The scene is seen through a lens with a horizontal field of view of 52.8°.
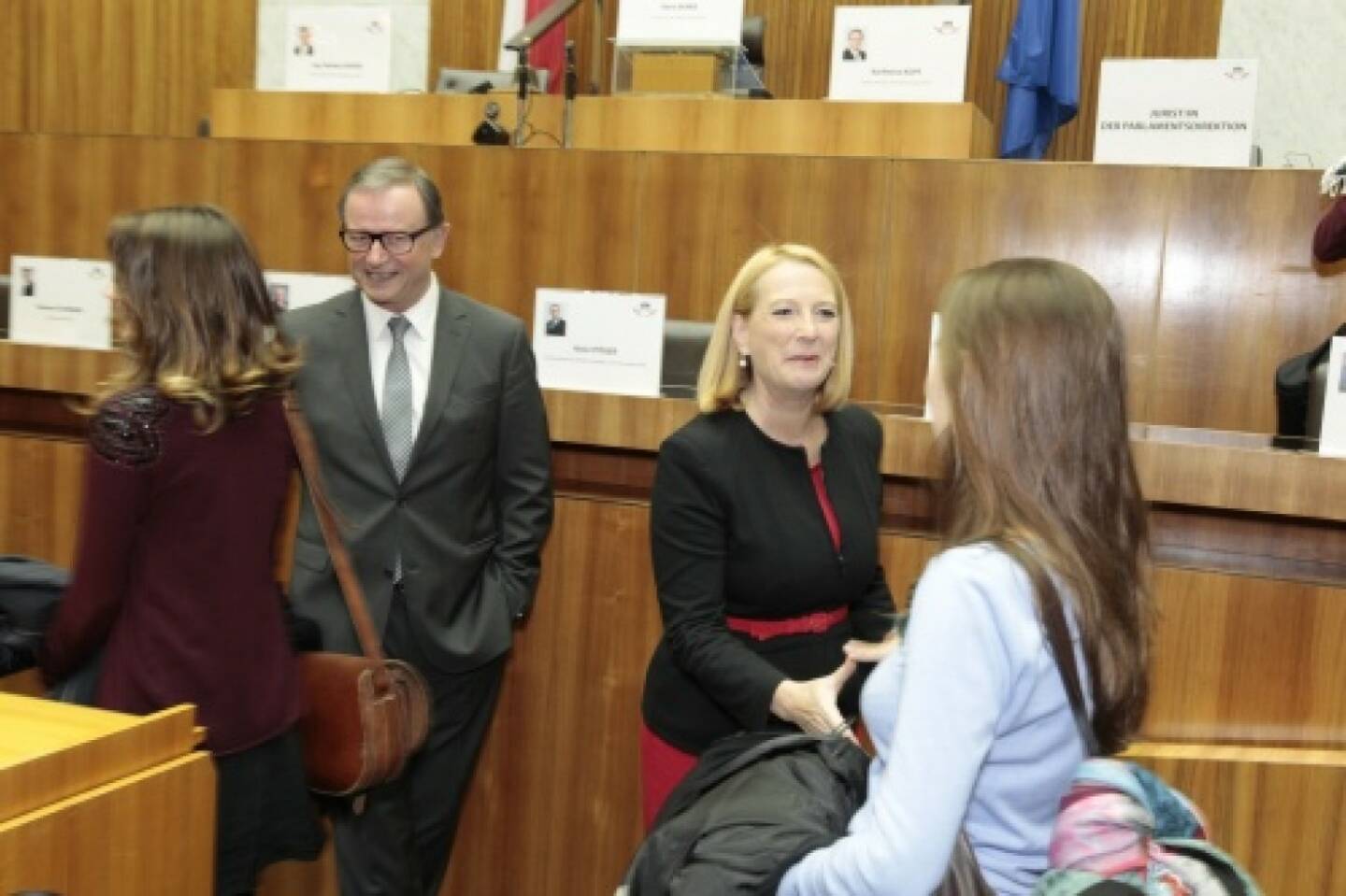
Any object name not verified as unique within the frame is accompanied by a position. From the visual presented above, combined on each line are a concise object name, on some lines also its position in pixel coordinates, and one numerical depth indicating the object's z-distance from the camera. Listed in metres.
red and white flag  6.02
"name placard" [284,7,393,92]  5.08
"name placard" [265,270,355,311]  3.15
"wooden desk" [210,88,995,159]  4.30
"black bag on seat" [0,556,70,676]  1.84
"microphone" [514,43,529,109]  3.86
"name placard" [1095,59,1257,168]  3.92
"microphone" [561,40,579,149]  3.80
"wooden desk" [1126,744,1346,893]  2.29
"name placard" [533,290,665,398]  2.86
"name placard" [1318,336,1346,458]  2.35
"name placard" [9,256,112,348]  3.28
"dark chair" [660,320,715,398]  3.01
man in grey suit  2.39
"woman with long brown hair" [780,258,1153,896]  1.14
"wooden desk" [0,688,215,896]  1.39
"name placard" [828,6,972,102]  4.35
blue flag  5.36
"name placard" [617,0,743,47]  4.38
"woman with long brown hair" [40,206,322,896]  1.68
